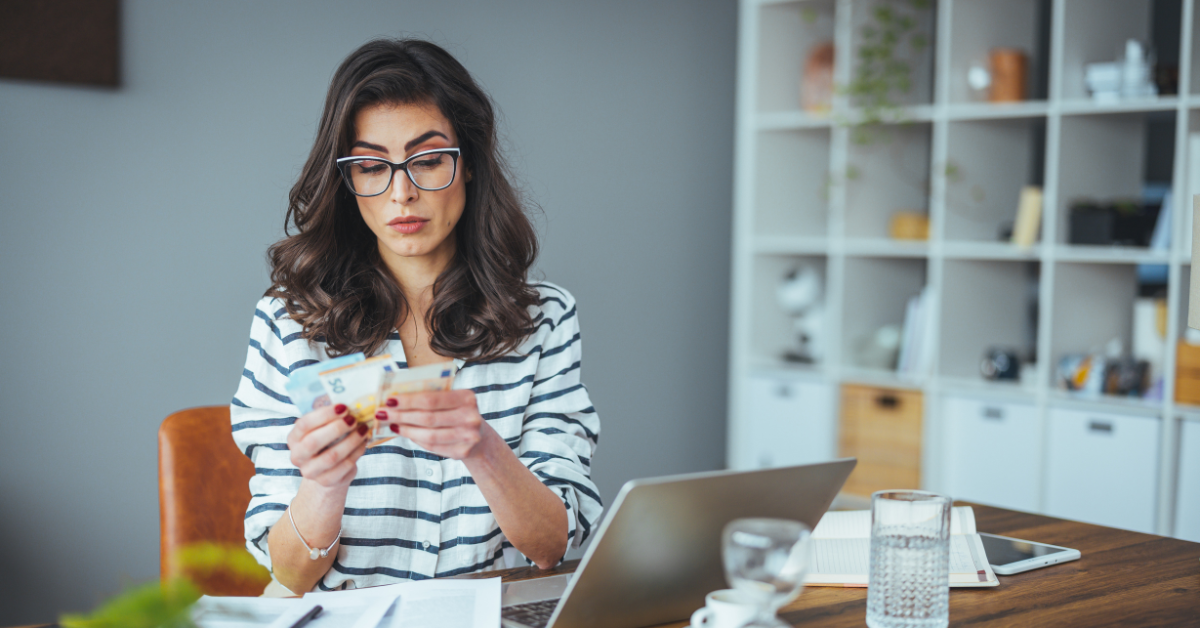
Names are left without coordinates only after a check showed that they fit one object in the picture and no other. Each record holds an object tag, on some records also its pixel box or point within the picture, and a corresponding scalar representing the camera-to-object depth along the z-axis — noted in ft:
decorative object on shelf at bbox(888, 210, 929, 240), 10.92
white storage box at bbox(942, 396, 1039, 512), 9.61
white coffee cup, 2.74
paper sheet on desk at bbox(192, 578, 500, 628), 3.13
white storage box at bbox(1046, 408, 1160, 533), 8.82
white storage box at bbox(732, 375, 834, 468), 11.12
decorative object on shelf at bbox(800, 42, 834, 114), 11.16
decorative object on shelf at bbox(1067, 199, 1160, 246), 9.27
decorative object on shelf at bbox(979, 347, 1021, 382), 10.18
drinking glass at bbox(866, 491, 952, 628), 3.12
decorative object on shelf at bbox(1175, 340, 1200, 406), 8.62
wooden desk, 3.40
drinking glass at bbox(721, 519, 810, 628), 2.52
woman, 4.48
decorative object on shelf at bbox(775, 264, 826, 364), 11.58
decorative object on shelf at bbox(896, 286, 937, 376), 10.51
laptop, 2.85
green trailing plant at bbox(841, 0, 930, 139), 10.54
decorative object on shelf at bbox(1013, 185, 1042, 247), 9.80
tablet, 4.00
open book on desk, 3.77
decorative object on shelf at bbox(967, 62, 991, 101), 10.23
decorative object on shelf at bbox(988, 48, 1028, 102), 10.13
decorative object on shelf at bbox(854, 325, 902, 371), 11.05
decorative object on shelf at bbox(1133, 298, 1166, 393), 9.37
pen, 3.07
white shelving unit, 9.18
